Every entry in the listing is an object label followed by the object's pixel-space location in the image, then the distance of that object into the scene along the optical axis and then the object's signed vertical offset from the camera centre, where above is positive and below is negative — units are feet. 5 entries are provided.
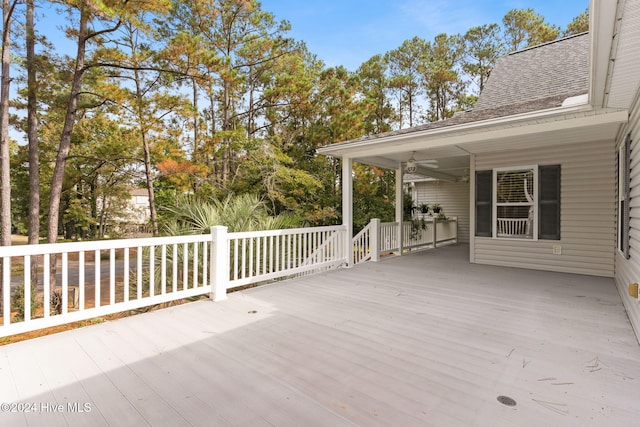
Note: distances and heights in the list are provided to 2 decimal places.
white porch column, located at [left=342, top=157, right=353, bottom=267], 21.30 +0.40
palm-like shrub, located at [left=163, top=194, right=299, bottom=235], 20.45 -0.50
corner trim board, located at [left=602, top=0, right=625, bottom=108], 6.03 +3.69
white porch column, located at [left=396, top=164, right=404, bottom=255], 27.09 +0.24
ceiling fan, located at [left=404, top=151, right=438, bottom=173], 22.23 +3.62
